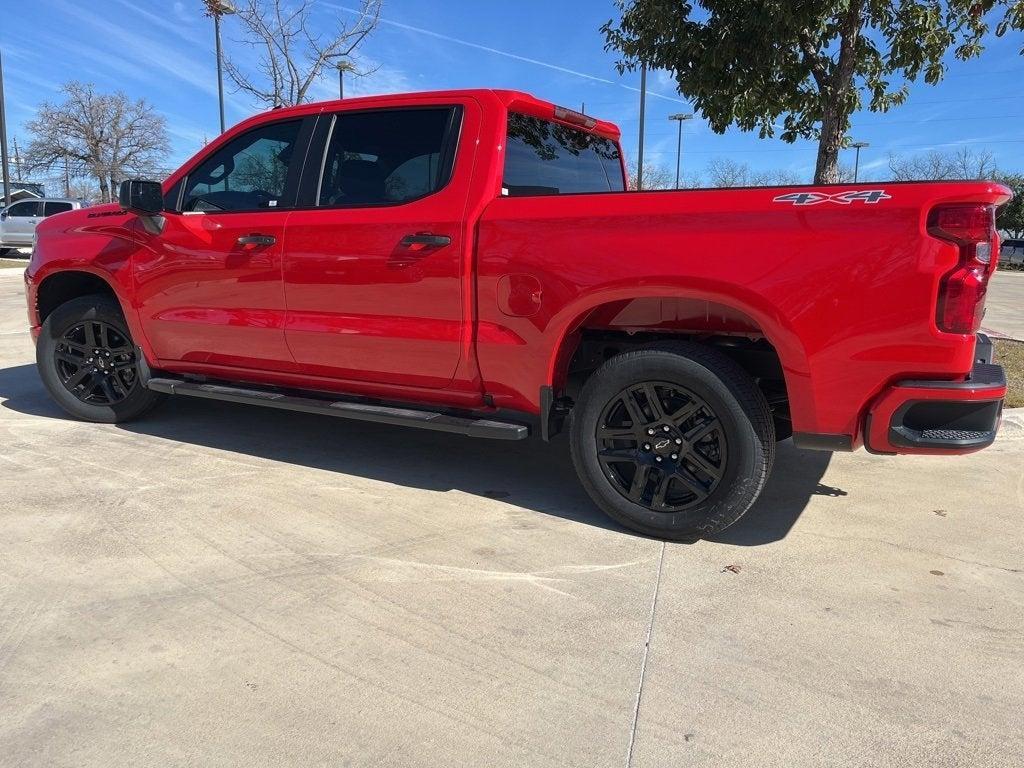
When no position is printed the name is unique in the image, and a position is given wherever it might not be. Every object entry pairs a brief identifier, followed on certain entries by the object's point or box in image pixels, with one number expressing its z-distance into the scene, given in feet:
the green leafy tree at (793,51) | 19.60
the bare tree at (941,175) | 158.16
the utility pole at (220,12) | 45.47
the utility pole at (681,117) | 122.06
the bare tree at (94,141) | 153.69
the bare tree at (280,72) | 43.83
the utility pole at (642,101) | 54.72
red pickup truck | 9.77
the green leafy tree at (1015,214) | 148.44
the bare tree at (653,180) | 124.94
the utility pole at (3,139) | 74.74
